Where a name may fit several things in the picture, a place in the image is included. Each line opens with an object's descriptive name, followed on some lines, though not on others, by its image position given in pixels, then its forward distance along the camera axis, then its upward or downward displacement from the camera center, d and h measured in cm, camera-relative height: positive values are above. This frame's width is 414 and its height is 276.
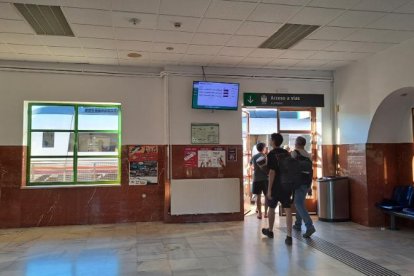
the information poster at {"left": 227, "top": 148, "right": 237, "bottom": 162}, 682 +5
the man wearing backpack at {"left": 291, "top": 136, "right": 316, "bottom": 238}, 538 -40
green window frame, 641 +17
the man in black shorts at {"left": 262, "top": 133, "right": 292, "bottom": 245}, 505 -46
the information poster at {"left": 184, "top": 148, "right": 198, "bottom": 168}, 664 +0
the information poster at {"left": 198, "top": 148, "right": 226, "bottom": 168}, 670 -1
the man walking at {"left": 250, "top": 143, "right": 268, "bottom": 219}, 660 -42
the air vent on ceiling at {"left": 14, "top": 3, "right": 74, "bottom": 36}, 413 +170
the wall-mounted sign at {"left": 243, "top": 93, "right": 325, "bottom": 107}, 694 +112
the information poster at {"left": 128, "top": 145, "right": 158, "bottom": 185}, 664 -11
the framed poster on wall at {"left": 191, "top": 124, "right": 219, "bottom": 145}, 668 +44
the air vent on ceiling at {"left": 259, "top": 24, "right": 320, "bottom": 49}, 479 +171
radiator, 650 -69
